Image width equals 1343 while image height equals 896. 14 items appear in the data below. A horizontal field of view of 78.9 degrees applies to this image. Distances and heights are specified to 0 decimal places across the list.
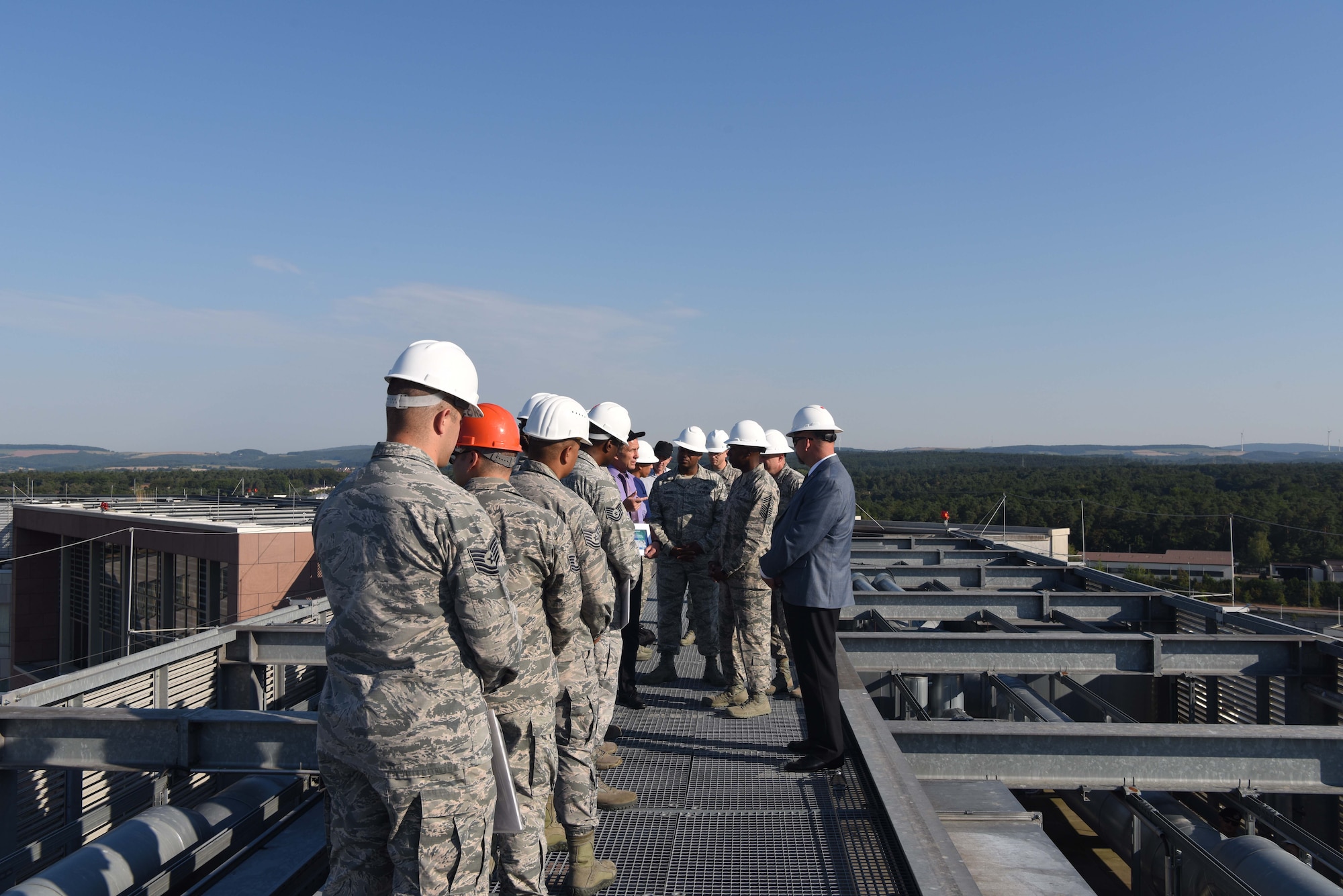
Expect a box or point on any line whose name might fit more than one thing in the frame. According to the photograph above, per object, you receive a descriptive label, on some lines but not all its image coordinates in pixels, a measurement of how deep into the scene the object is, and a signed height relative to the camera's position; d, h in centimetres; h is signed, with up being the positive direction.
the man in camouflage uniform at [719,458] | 790 +6
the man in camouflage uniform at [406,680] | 219 -61
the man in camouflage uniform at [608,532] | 402 -37
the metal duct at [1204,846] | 305 -173
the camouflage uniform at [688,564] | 641 -77
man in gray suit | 441 -66
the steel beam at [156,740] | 439 -156
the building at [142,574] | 1706 -283
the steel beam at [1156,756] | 394 -139
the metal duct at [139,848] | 341 -182
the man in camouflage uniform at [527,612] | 291 -60
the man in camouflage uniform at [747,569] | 543 -71
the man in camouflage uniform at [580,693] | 338 -99
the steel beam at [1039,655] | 618 -143
